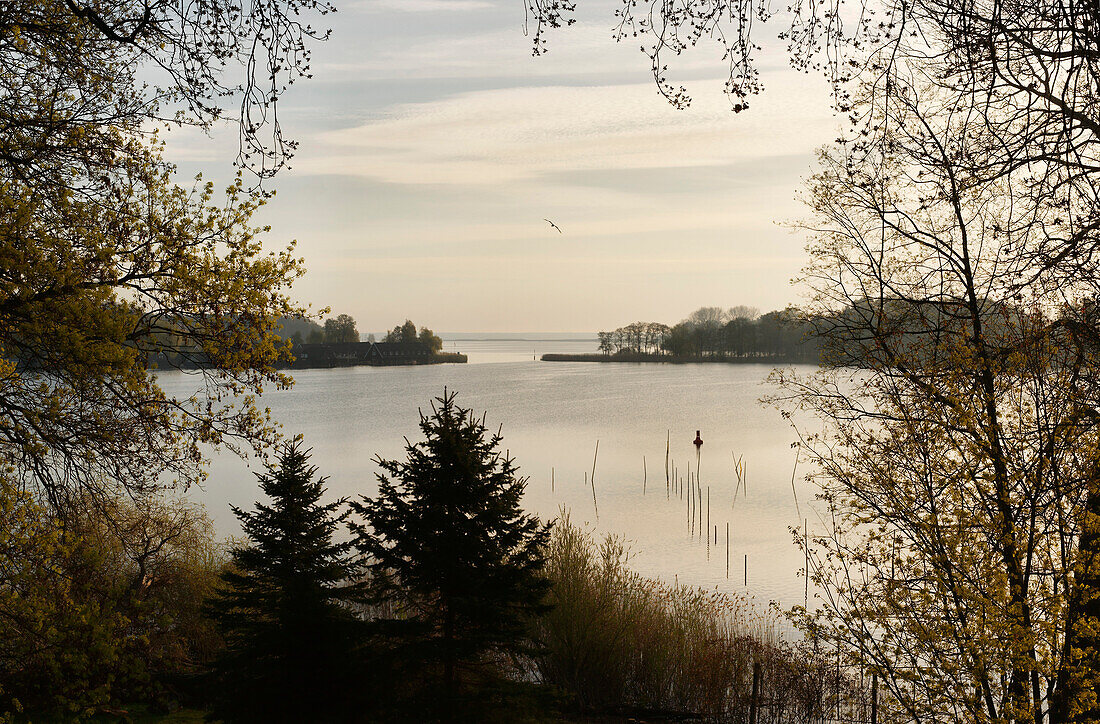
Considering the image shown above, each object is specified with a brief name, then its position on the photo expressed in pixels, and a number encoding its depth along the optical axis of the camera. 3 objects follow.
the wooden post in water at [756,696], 13.02
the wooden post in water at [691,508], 26.06
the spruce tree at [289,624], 10.18
